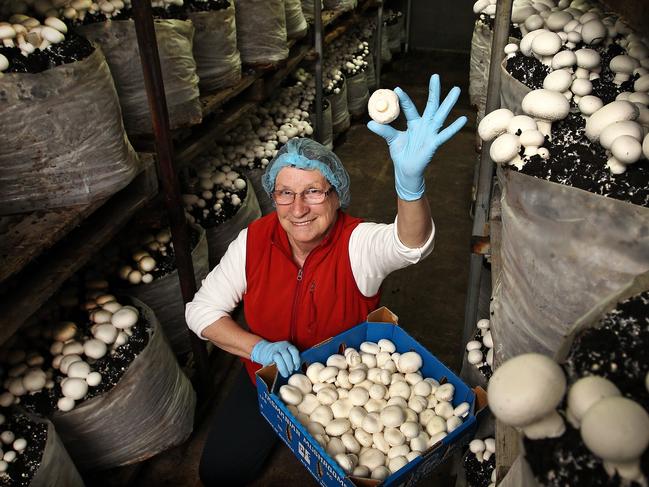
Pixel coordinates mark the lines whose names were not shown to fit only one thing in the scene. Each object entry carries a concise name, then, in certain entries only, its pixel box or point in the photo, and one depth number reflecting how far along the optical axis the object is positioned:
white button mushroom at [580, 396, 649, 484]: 0.49
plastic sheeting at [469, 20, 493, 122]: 3.15
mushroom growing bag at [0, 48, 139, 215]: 1.53
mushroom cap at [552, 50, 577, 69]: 1.30
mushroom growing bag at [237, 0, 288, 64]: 2.99
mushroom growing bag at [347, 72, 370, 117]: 5.50
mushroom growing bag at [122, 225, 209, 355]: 2.37
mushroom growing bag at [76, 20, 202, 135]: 1.93
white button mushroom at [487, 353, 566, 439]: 0.55
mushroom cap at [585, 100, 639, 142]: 0.97
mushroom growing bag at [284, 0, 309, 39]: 3.65
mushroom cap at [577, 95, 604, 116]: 1.13
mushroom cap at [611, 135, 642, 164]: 0.88
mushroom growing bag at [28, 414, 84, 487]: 1.53
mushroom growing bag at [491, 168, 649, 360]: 0.83
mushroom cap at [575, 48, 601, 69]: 1.29
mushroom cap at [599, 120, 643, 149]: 0.92
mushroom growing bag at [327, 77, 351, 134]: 5.03
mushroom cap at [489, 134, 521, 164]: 1.02
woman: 1.69
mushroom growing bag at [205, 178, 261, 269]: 2.96
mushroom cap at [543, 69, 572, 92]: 1.23
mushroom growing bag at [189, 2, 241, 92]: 2.51
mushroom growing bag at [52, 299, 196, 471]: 1.80
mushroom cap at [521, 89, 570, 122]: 1.08
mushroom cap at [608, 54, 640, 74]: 1.25
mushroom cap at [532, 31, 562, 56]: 1.35
